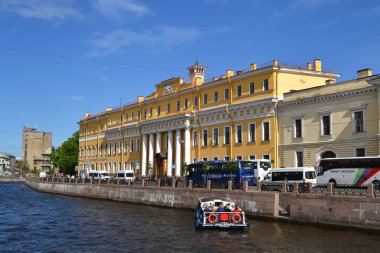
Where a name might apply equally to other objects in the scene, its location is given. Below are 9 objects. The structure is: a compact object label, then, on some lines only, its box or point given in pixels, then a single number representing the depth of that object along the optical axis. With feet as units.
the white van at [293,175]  118.62
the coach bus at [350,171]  103.86
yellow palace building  152.66
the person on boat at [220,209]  88.84
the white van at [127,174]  212.64
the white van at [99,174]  239.32
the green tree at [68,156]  322.96
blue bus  135.23
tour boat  86.79
